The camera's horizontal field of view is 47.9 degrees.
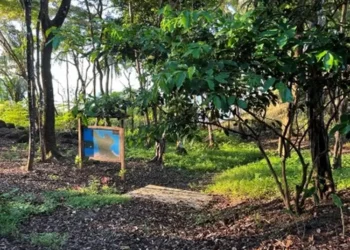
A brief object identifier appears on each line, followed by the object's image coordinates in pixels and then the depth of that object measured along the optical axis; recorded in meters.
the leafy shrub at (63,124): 12.21
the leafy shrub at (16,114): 13.48
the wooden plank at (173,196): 4.86
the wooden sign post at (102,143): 6.58
